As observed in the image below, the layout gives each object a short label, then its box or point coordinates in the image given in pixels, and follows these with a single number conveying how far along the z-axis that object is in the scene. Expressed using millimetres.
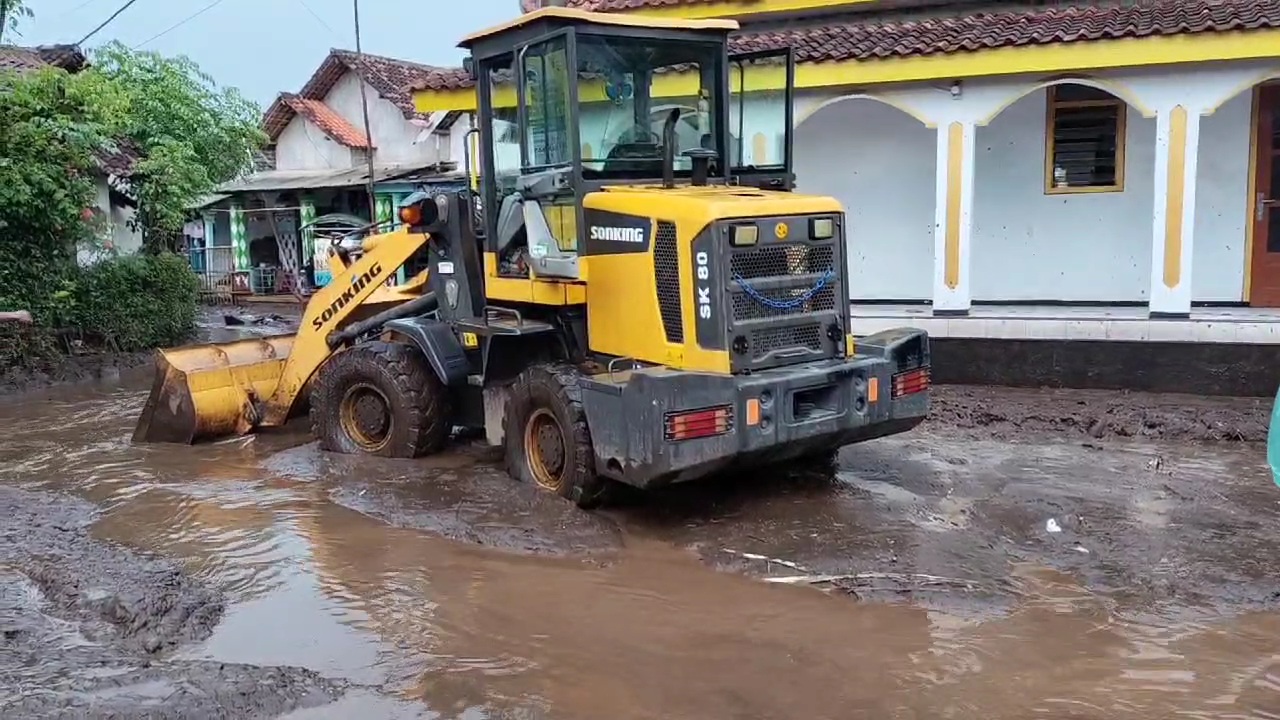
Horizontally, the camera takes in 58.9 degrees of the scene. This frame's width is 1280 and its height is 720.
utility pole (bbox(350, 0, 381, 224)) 24250
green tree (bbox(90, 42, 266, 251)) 16703
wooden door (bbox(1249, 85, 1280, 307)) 11539
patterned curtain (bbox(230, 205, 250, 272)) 29078
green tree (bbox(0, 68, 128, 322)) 13086
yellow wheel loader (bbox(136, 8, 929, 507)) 6117
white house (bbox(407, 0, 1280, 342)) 10492
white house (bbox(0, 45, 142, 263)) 16797
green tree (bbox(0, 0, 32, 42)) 14164
